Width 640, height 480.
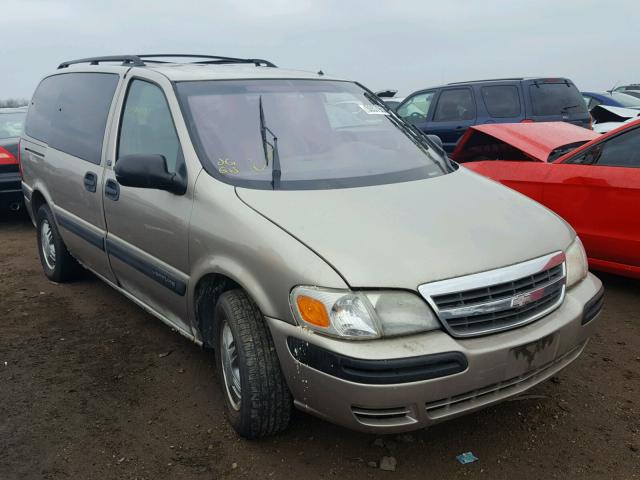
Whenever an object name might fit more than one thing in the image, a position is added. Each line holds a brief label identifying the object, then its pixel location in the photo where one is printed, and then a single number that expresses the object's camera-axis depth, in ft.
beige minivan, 7.57
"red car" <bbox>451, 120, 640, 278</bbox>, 14.24
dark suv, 27.32
